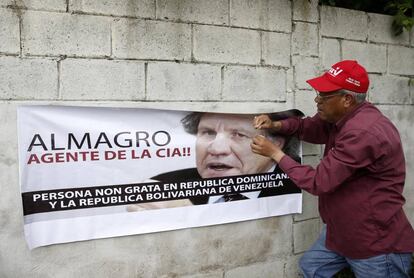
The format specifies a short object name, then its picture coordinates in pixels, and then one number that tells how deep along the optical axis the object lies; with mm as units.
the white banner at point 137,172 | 2561
